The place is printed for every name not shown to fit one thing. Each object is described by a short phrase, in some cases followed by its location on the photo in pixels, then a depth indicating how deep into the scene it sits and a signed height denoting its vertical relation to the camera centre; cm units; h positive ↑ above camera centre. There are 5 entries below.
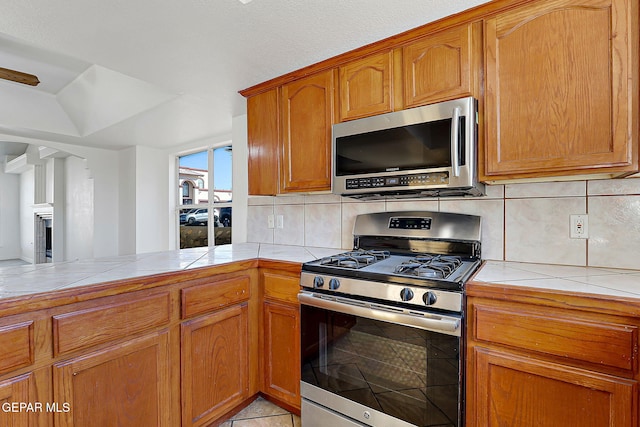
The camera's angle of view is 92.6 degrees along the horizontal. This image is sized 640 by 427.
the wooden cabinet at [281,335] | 167 -70
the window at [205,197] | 375 +20
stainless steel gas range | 117 -51
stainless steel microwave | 140 +30
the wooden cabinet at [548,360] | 93 -50
